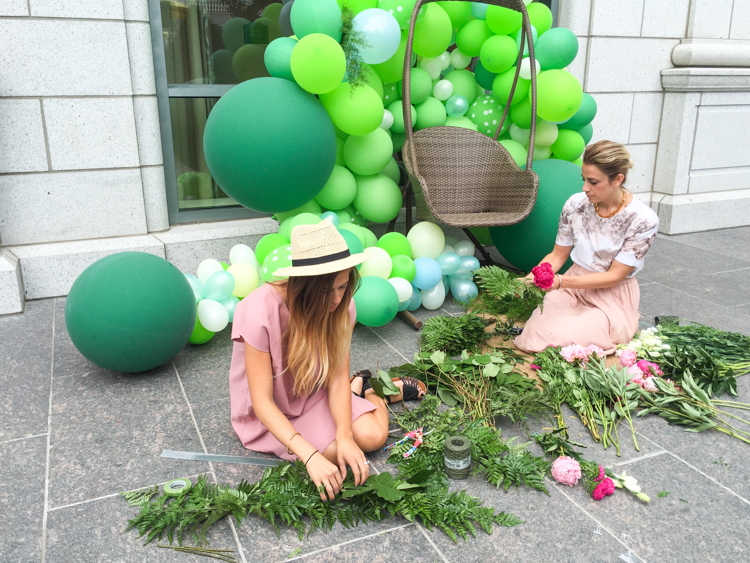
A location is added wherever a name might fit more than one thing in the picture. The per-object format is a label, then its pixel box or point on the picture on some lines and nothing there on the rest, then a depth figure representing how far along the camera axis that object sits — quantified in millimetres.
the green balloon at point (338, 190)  4094
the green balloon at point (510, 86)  4570
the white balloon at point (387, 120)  4309
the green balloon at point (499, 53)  4496
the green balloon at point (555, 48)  4504
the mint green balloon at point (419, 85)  4348
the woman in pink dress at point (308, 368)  2189
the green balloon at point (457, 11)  4473
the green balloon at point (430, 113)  4488
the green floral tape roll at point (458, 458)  2461
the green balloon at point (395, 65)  4258
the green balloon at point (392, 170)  4516
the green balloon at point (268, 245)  3998
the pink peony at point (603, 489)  2373
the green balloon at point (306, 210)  4156
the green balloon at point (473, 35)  4582
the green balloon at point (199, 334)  3645
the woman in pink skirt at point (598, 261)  3371
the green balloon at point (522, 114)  4625
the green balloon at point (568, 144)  4789
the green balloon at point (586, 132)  4977
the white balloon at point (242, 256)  4023
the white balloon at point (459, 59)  4738
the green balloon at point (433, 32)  4203
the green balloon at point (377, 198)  4184
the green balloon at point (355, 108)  3797
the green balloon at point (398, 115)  4406
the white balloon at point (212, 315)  3586
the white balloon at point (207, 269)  3846
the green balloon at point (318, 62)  3498
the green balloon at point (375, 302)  3615
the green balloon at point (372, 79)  3988
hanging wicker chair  4352
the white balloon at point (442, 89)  4547
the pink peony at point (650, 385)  3098
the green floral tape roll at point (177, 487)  2285
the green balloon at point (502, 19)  4453
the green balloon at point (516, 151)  4680
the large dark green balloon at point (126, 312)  3080
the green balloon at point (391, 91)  4469
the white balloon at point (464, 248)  4574
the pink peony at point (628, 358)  3289
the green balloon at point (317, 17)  3625
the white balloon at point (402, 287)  3924
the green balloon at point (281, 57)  3799
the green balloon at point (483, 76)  4805
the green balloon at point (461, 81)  4734
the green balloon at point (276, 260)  3588
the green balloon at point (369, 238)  4148
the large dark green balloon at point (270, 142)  3617
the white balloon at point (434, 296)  4262
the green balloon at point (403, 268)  4000
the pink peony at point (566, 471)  2449
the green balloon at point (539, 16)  4676
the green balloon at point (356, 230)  3922
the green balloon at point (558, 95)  4379
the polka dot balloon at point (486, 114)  4750
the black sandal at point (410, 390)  3053
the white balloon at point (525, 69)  4465
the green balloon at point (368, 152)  4102
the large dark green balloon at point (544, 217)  4254
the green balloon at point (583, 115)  4754
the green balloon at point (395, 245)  4094
